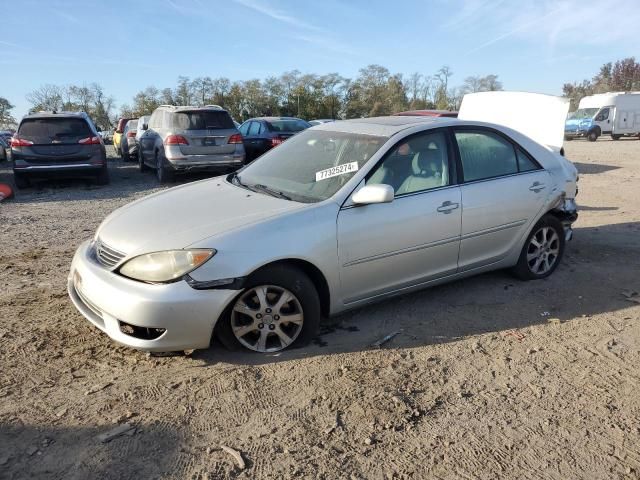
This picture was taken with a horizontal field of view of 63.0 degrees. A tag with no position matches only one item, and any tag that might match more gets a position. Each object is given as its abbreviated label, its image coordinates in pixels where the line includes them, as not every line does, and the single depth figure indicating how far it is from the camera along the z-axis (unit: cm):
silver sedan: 322
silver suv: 1130
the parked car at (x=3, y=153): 2021
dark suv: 1073
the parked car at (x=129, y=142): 1800
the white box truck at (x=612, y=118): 3005
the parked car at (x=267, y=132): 1419
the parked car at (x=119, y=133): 2142
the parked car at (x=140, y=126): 1451
